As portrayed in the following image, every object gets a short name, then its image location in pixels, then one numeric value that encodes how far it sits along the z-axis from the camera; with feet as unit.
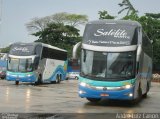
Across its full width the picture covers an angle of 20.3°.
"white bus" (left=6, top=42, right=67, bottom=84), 126.72
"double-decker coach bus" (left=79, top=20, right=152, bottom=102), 61.77
